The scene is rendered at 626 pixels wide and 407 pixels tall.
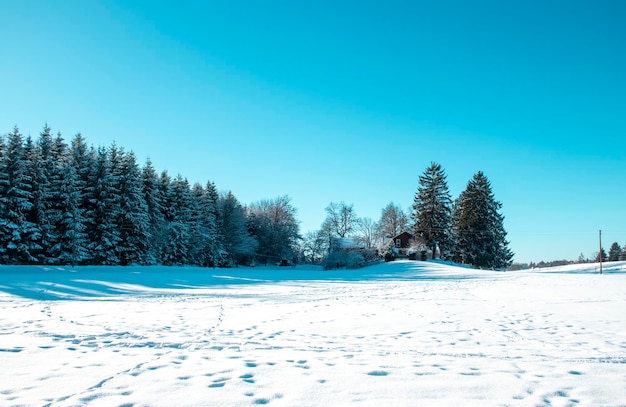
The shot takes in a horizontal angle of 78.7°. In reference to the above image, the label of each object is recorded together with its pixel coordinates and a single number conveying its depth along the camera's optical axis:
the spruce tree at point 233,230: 56.06
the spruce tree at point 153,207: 41.07
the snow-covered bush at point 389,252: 53.81
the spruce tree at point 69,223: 31.14
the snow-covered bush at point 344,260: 52.93
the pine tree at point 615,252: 86.53
